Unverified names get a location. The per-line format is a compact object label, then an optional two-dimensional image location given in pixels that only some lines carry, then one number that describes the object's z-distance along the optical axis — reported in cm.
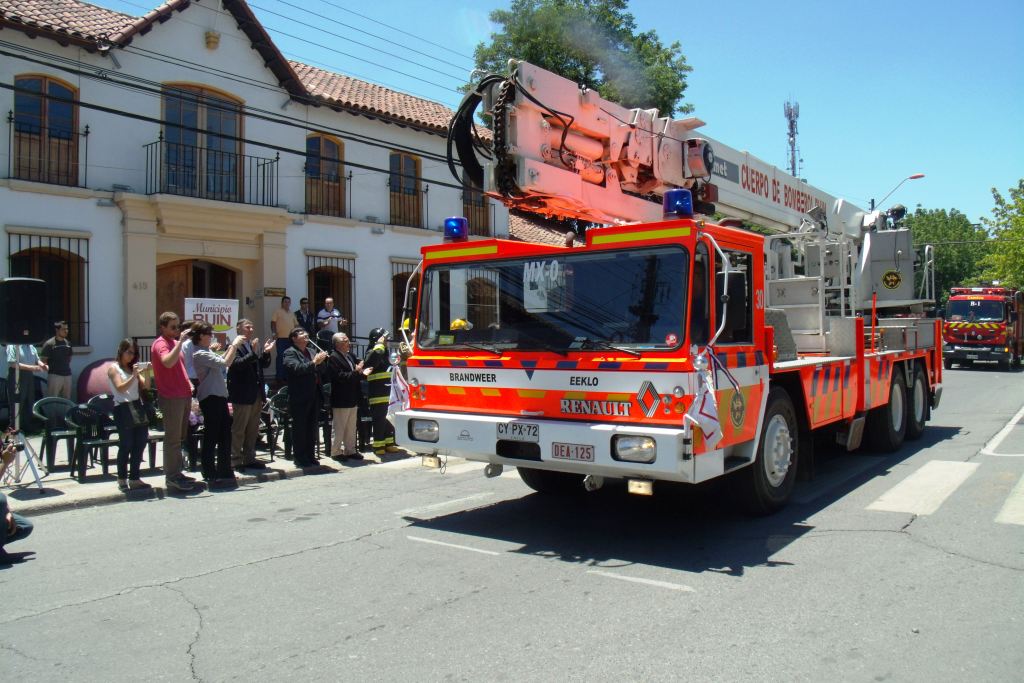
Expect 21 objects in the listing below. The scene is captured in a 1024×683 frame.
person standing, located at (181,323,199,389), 955
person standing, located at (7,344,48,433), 1171
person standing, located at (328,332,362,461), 1086
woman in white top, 870
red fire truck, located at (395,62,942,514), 598
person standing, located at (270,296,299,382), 1630
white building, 1464
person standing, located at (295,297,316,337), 1672
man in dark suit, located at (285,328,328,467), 1033
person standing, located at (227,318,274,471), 984
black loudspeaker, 666
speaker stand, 770
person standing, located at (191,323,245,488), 914
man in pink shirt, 883
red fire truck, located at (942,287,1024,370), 2852
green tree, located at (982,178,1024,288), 3925
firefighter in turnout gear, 1152
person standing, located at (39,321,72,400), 1284
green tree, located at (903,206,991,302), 5688
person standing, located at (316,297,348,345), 1669
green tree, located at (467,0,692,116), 2541
